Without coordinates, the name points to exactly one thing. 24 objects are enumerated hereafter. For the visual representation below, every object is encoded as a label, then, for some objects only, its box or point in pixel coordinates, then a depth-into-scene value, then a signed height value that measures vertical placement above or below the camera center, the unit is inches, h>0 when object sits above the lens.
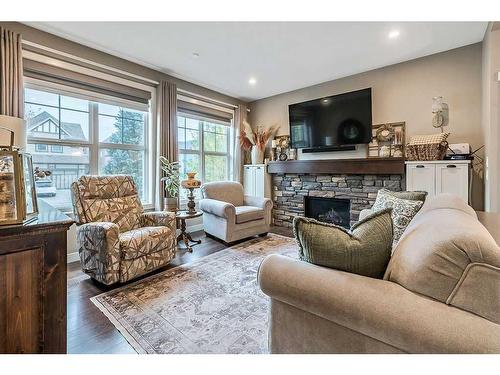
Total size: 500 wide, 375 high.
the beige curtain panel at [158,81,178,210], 141.6 +35.2
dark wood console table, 37.6 -16.1
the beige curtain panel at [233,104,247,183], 193.6 +27.0
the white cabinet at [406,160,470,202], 108.3 +1.5
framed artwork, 133.8 +21.5
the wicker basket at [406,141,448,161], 113.7 +13.4
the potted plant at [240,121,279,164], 186.7 +32.6
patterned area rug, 58.7 -36.7
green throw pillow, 39.6 -10.3
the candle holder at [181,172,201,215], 129.1 -1.7
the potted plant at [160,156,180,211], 127.2 +0.9
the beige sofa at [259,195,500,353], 29.3 -15.8
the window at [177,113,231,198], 165.6 +25.2
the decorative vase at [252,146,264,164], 187.0 +19.9
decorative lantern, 38.8 -0.6
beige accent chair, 132.9 -16.7
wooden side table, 121.8 -26.6
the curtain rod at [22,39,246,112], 101.6 +56.3
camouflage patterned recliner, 84.1 -18.1
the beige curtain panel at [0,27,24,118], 91.0 +40.6
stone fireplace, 141.5 -6.5
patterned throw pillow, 77.2 -9.6
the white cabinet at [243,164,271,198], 182.9 +0.7
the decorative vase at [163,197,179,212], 126.7 -10.7
